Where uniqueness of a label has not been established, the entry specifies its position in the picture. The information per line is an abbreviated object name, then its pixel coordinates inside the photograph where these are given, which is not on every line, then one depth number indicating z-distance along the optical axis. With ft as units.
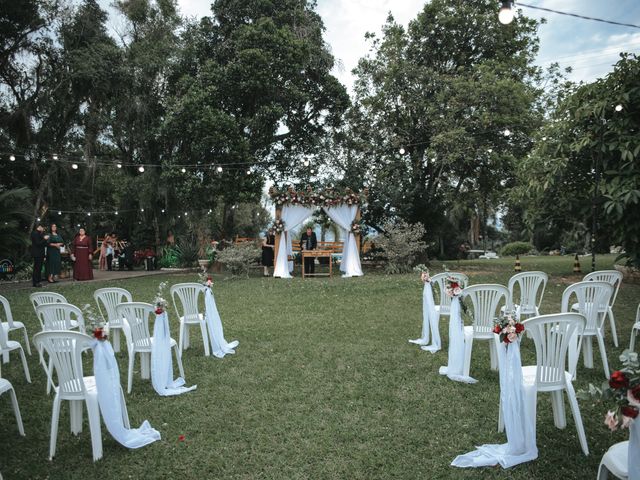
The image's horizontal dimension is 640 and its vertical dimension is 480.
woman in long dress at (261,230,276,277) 52.85
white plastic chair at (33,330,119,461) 10.98
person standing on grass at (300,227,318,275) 51.03
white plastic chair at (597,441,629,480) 7.30
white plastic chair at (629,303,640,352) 16.24
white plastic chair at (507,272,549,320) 19.39
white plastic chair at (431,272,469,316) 19.49
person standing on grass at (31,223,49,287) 41.48
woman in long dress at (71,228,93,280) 46.98
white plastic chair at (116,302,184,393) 15.47
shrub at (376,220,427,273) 49.75
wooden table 49.83
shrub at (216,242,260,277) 50.06
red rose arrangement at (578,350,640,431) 6.59
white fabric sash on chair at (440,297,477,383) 16.06
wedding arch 50.57
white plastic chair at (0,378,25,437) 12.08
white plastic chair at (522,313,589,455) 10.64
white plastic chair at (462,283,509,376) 15.96
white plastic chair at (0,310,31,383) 16.25
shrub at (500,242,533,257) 104.63
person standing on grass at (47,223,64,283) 44.47
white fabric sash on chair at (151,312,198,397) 15.12
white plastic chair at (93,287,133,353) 19.41
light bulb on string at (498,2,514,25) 16.97
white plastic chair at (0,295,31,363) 17.68
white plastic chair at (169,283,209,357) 19.34
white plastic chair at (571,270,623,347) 18.72
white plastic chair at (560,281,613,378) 16.07
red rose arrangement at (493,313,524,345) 10.71
